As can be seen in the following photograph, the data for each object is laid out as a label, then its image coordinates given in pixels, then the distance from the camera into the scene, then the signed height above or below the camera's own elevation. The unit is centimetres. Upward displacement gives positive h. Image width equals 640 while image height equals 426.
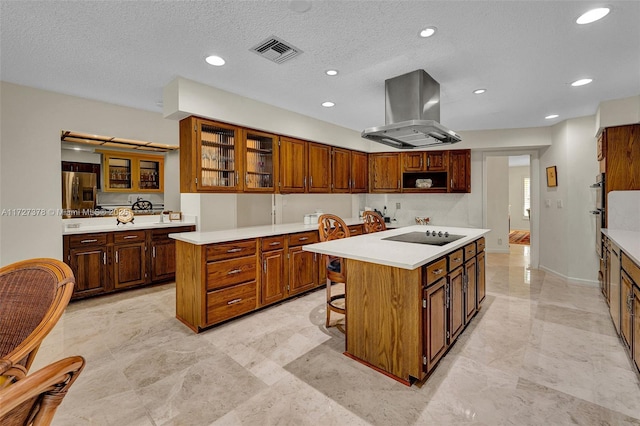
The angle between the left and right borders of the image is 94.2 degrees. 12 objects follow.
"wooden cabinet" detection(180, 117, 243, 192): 317 +60
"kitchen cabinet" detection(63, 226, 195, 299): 363 -64
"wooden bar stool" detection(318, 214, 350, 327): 273 -53
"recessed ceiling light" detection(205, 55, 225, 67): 256 +132
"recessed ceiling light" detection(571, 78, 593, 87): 305 +131
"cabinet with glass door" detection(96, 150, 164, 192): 486 +66
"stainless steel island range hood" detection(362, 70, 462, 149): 278 +96
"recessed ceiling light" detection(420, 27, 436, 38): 213 +128
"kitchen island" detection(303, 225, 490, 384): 197 -68
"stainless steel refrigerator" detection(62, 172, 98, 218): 419 +25
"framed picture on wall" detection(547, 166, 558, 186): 476 +49
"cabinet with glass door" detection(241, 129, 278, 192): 364 +63
